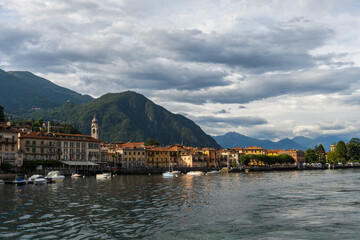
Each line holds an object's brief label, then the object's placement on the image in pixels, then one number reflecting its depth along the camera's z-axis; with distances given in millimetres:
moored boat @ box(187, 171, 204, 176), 147375
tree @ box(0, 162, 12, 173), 107569
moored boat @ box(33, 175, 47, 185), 86781
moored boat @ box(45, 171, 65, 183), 94175
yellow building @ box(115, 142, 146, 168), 174875
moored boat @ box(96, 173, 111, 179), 114156
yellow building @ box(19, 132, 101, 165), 128375
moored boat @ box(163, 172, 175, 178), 124812
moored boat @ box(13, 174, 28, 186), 82000
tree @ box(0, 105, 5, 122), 158125
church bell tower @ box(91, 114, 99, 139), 196250
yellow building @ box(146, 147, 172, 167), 184625
